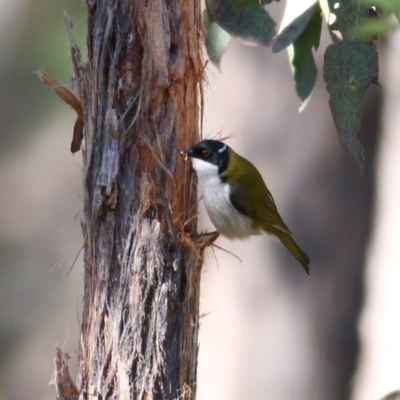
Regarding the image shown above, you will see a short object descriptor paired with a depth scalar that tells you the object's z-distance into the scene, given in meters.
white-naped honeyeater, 6.57
